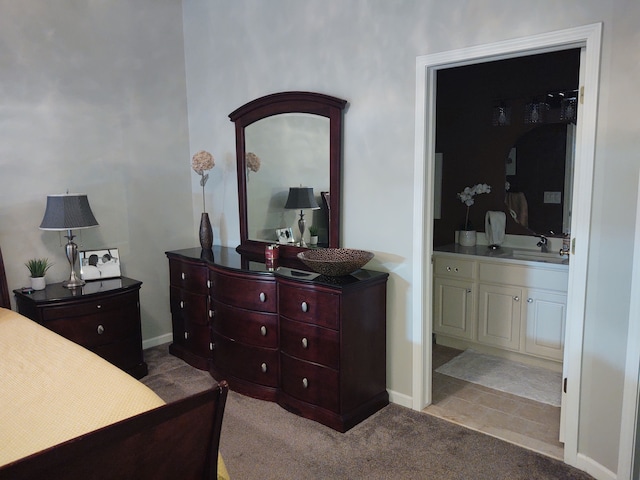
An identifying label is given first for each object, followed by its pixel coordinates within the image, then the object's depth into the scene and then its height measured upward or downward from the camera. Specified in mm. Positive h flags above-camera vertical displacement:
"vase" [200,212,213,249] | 3775 -319
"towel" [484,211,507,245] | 4125 -322
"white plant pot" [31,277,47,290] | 3301 -608
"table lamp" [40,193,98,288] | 3156 -128
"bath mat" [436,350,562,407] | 3227 -1369
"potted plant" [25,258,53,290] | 3303 -541
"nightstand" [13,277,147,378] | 3094 -815
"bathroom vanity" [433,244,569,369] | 3467 -876
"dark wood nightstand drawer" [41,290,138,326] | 3084 -767
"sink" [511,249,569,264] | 3505 -530
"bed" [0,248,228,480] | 1077 -701
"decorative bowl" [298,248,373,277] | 2773 -419
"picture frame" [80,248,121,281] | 3555 -528
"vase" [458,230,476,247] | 4227 -434
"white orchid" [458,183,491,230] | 4238 -32
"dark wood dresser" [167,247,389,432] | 2725 -894
